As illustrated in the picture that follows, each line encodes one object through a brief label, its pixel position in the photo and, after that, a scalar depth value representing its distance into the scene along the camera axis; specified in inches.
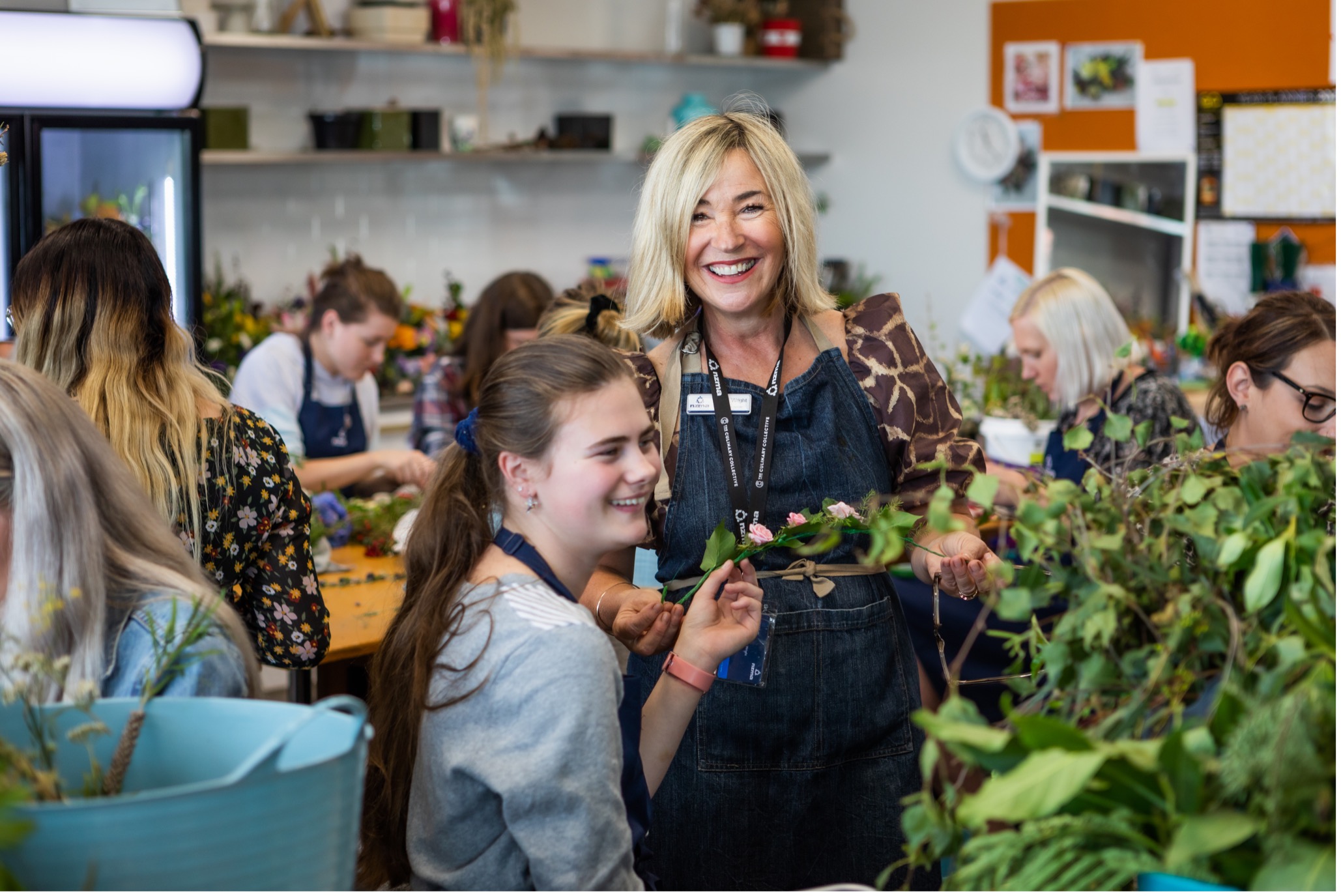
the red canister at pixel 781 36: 255.6
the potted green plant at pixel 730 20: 250.8
